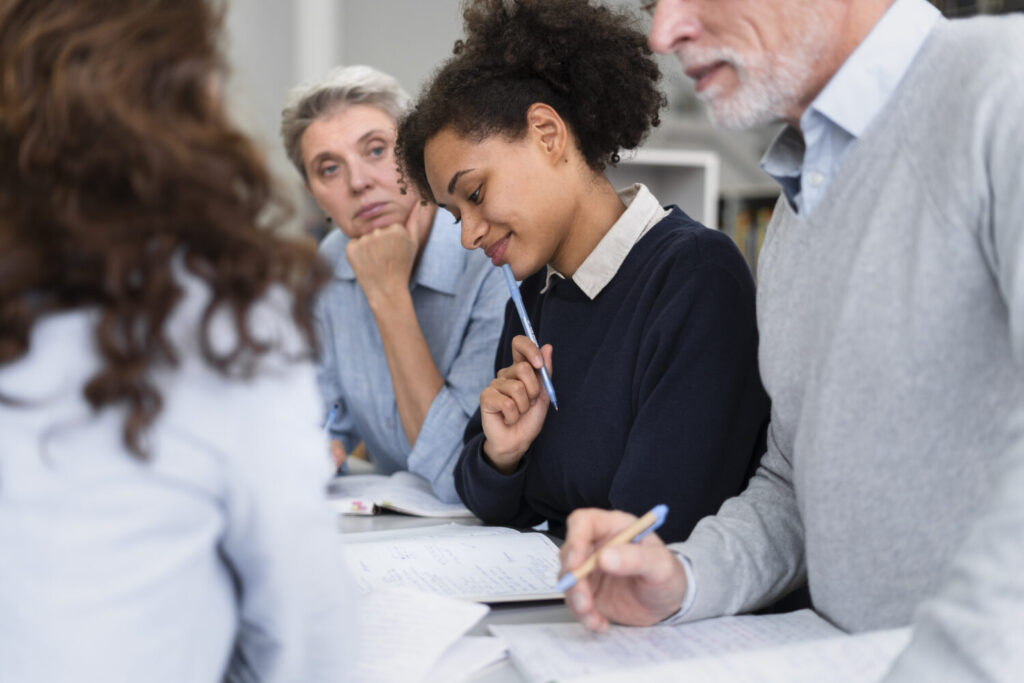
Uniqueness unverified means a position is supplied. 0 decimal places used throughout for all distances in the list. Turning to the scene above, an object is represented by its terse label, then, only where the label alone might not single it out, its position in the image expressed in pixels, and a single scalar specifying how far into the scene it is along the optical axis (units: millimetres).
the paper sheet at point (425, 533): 1241
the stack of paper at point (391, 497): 1405
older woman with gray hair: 1671
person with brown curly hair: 537
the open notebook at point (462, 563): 1000
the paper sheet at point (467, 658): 792
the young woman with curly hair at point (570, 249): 1140
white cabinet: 2447
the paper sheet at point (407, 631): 773
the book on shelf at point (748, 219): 2965
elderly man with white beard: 739
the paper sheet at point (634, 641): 799
